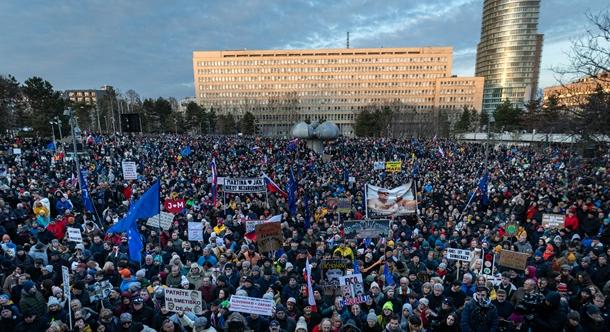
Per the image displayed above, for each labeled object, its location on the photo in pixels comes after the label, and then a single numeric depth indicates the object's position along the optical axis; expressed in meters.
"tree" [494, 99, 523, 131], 45.40
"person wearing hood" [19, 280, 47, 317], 5.51
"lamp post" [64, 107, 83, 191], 13.50
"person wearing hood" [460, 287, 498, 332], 4.91
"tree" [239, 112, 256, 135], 72.31
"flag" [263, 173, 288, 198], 12.93
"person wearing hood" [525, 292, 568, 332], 5.10
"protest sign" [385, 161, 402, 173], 18.20
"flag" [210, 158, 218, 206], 13.70
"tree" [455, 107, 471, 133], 61.31
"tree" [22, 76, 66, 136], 36.81
